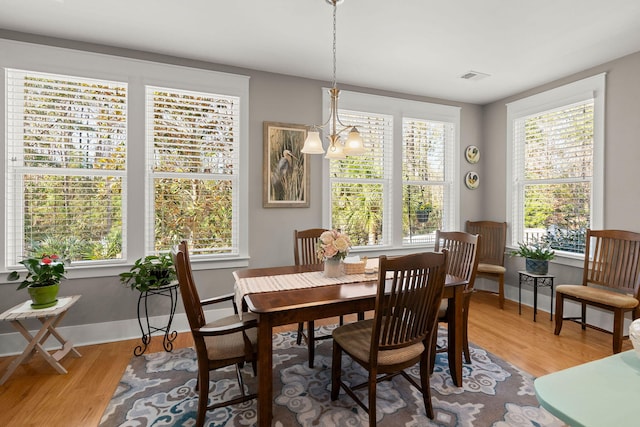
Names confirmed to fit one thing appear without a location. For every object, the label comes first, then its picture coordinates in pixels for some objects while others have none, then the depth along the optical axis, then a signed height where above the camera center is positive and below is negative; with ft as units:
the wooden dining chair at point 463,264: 8.09 -1.48
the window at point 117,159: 9.14 +1.56
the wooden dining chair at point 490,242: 14.38 -1.46
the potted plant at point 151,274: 9.18 -1.91
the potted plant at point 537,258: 12.05 -1.78
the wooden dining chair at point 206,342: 5.70 -2.66
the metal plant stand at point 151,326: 9.46 -3.68
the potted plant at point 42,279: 8.13 -1.84
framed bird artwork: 11.68 +1.58
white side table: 7.80 -3.07
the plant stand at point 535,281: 11.86 -2.80
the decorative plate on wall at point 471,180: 15.42 +1.48
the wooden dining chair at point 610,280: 9.12 -2.23
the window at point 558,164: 11.48 +1.88
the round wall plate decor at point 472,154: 15.42 +2.76
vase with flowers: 7.59 -0.96
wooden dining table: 5.66 -1.89
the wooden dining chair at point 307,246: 10.41 -1.19
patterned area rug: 6.40 -4.18
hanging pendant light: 7.45 +1.57
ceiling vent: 11.84 +5.09
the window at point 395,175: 13.17 +1.56
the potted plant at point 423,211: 14.69 -0.03
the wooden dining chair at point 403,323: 5.57 -2.10
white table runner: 6.93 -1.69
